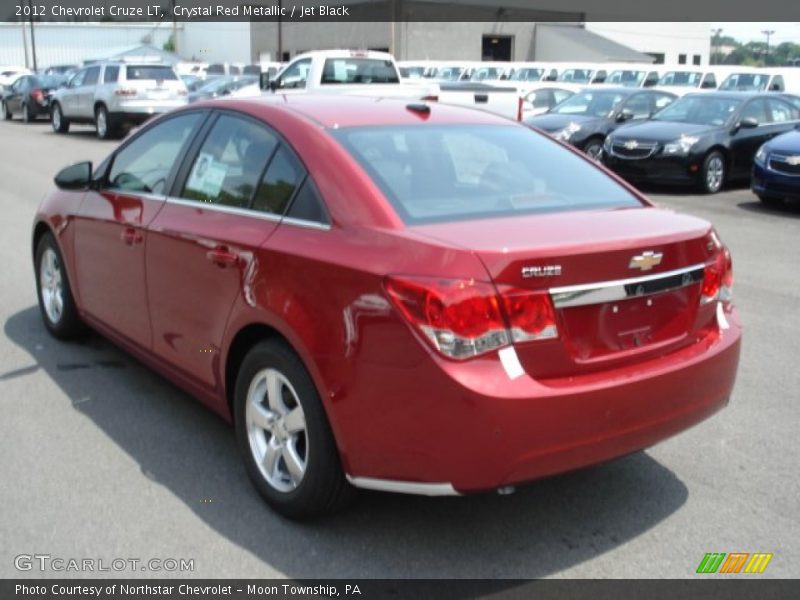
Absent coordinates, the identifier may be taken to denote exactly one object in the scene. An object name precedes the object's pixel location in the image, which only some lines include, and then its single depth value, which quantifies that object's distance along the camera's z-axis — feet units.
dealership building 181.06
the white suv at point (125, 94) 74.54
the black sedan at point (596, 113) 54.95
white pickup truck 53.06
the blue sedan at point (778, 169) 39.73
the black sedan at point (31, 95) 98.17
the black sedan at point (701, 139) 46.60
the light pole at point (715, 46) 376.07
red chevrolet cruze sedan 10.34
